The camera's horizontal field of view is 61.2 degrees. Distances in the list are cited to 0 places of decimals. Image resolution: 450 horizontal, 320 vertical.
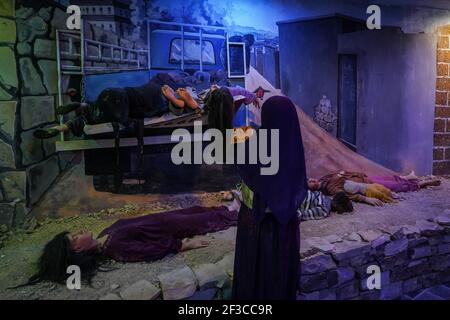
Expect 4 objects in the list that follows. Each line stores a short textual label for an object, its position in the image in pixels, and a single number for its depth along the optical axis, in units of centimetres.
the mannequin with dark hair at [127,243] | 283
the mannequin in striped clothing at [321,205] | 399
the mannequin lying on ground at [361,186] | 454
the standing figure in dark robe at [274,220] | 231
